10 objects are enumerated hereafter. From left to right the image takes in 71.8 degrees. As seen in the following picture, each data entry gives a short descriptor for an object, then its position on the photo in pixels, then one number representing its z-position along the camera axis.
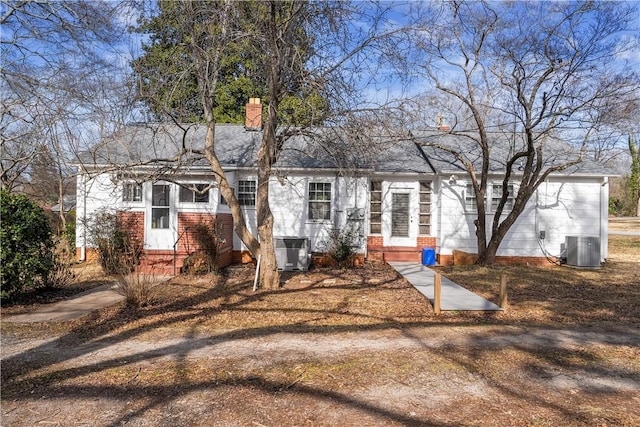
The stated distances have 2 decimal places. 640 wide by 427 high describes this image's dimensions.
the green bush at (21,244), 7.83
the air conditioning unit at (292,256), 13.17
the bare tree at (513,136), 11.61
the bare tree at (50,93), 9.84
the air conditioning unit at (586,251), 13.69
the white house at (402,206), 14.45
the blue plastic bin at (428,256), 14.52
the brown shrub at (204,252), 12.26
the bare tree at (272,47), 8.66
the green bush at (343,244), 13.66
